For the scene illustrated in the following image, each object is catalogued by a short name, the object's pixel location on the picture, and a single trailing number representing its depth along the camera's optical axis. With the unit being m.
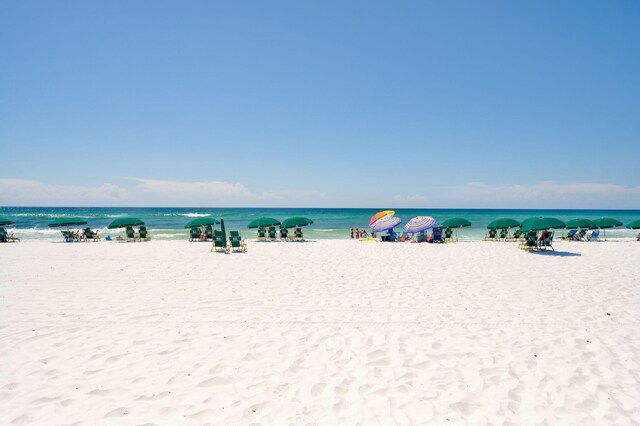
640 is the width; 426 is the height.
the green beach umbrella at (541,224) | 13.73
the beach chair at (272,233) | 21.41
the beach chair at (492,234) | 21.49
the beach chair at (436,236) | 19.83
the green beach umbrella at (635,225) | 21.45
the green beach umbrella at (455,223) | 21.08
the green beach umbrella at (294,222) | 20.64
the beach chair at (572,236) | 21.56
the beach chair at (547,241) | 15.19
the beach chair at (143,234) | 21.25
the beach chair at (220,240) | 14.87
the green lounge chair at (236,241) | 15.24
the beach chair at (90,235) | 20.98
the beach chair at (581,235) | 21.62
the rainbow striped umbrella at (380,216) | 21.88
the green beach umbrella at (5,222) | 21.67
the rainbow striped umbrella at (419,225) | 19.63
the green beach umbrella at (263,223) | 20.25
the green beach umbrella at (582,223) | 20.88
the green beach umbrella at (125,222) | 19.88
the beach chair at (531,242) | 15.05
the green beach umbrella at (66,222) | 21.23
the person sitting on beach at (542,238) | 15.26
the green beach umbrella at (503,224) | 19.67
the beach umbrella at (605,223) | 21.72
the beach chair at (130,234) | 21.00
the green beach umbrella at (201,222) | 19.08
